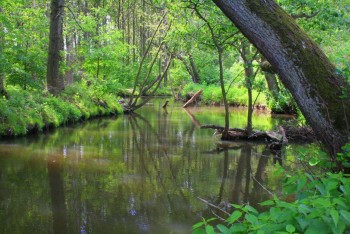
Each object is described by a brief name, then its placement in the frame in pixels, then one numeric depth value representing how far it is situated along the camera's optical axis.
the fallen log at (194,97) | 28.71
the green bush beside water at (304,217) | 2.02
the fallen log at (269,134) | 11.73
